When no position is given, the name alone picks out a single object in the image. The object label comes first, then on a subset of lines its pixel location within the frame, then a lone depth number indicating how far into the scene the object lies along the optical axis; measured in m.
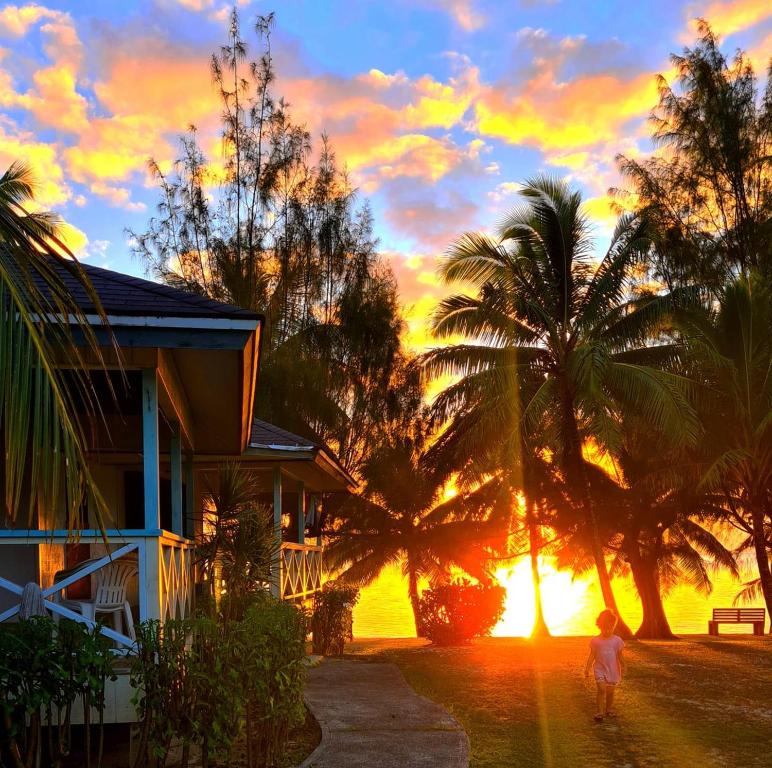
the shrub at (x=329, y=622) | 15.86
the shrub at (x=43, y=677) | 5.68
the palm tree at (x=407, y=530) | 31.17
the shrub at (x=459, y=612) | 18.06
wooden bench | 27.92
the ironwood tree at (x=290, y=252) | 32.72
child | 9.60
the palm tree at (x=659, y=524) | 22.98
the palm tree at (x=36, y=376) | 4.13
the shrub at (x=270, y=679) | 6.70
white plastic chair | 7.84
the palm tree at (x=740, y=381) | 20.22
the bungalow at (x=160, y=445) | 6.98
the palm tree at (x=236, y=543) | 11.52
